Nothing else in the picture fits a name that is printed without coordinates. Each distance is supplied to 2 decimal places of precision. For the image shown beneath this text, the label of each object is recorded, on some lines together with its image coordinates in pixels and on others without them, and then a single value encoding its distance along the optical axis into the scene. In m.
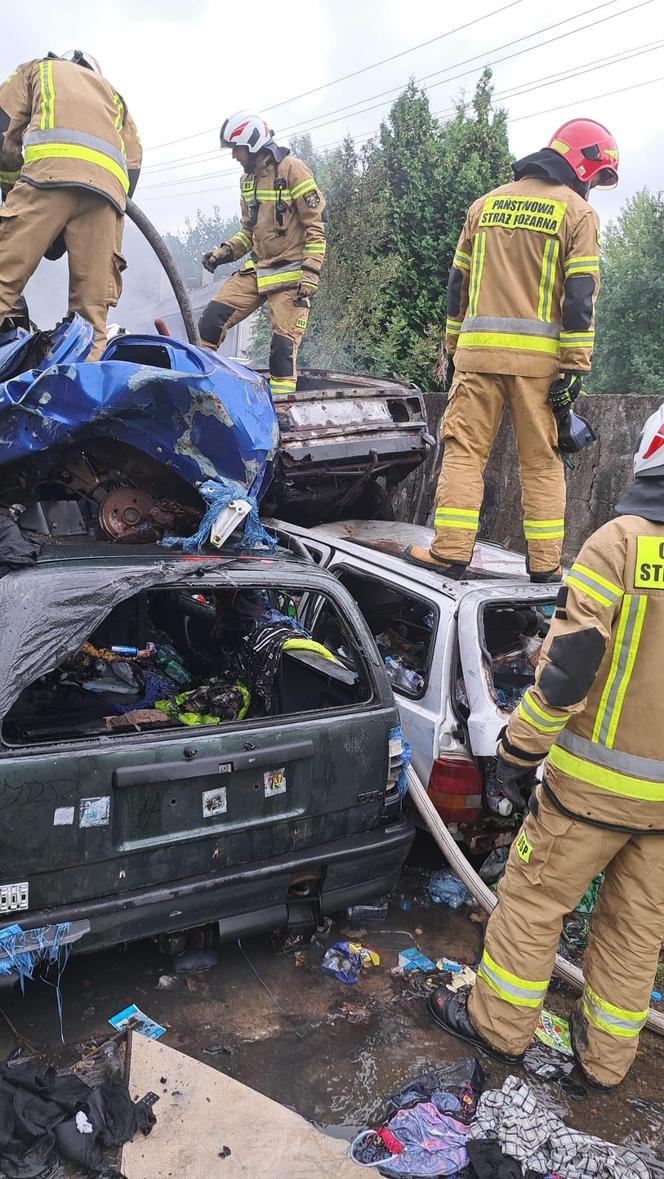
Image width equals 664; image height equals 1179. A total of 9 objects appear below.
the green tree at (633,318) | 17.70
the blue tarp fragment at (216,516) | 3.13
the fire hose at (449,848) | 3.49
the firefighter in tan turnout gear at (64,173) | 4.15
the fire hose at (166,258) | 4.96
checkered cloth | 2.38
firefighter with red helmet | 4.09
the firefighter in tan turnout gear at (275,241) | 6.41
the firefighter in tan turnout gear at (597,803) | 2.53
